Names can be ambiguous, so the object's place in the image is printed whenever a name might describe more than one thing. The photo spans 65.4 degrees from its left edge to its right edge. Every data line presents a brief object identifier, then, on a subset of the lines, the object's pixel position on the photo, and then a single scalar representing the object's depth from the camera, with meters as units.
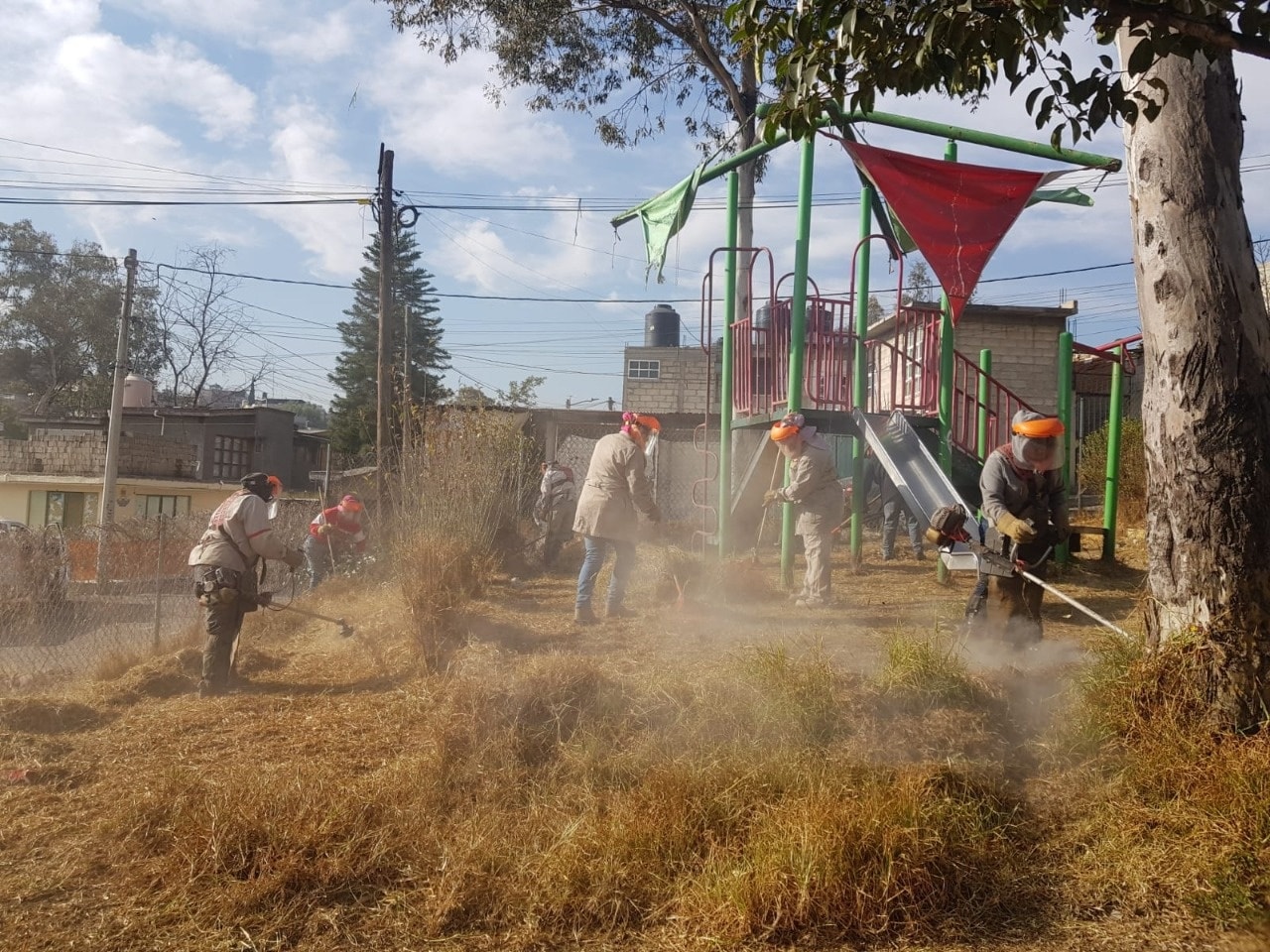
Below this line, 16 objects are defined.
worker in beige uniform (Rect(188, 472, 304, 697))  6.48
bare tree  44.68
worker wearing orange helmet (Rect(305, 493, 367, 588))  11.82
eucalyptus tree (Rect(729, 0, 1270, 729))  3.43
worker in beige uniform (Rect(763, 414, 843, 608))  7.68
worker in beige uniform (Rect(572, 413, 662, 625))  7.32
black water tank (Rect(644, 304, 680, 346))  40.81
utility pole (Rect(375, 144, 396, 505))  14.55
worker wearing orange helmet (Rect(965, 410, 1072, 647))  5.93
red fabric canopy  8.02
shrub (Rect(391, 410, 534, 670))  7.58
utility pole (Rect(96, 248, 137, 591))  22.72
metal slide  7.64
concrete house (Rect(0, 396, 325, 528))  31.03
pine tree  39.53
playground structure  8.67
